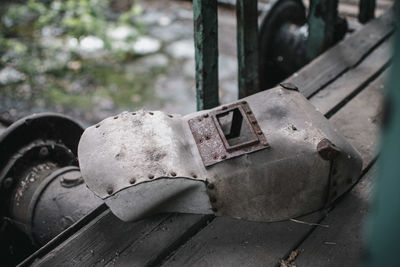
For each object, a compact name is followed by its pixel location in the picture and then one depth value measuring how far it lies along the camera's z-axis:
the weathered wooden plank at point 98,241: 1.45
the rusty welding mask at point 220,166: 1.41
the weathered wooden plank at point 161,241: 1.45
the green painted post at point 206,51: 1.92
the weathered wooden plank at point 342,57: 2.47
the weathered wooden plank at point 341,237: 1.43
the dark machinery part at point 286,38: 3.04
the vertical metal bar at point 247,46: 2.10
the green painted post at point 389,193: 0.57
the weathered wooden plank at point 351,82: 2.29
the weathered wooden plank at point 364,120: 1.96
